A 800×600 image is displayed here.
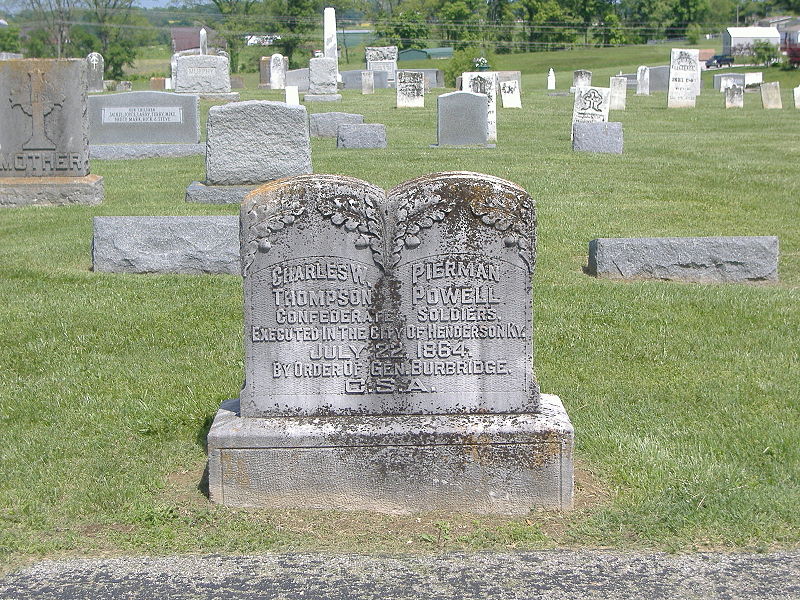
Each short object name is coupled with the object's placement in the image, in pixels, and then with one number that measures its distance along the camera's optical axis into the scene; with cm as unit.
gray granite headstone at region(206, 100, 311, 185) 1383
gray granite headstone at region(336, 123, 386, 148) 1969
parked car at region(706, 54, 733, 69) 6536
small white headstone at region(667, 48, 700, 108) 3014
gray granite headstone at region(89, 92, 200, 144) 2061
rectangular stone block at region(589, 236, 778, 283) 969
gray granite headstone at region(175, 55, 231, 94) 3144
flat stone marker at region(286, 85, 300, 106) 2984
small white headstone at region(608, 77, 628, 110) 3016
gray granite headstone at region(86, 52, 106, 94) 3922
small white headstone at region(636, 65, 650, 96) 3891
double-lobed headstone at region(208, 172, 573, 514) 475
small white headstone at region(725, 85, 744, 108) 3031
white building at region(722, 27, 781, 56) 7593
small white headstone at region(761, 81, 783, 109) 3073
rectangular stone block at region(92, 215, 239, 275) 949
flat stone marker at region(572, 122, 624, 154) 1897
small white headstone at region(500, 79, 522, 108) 3042
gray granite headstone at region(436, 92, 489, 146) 1967
